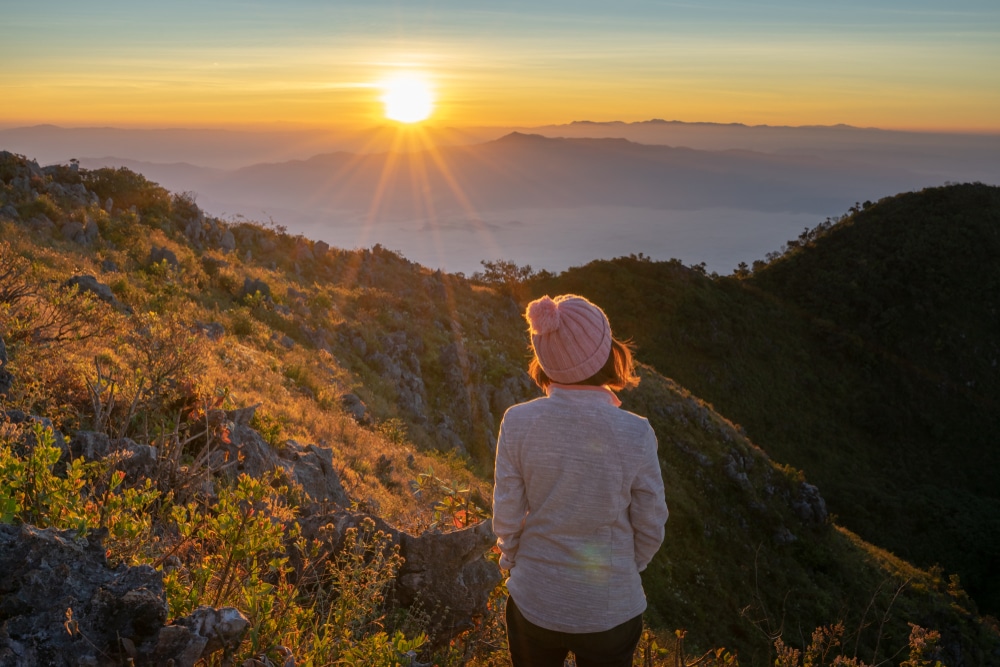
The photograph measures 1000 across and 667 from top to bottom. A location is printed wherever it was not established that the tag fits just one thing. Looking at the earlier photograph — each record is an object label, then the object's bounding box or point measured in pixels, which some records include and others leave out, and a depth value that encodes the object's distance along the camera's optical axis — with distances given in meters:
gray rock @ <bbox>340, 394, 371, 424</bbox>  12.38
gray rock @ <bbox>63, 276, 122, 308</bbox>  10.61
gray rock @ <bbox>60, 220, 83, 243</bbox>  15.79
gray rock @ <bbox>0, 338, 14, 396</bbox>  5.19
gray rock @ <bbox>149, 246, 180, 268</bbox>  16.34
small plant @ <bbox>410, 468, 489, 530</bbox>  4.65
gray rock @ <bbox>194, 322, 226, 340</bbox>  11.97
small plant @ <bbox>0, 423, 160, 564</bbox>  3.11
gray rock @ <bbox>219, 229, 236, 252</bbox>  22.05
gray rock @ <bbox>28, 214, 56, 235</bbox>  15.33
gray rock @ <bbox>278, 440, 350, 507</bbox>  6.46
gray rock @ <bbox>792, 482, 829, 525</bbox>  22.55
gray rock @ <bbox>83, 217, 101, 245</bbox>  16.04
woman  2.57
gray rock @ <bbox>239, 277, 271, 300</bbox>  17.03
